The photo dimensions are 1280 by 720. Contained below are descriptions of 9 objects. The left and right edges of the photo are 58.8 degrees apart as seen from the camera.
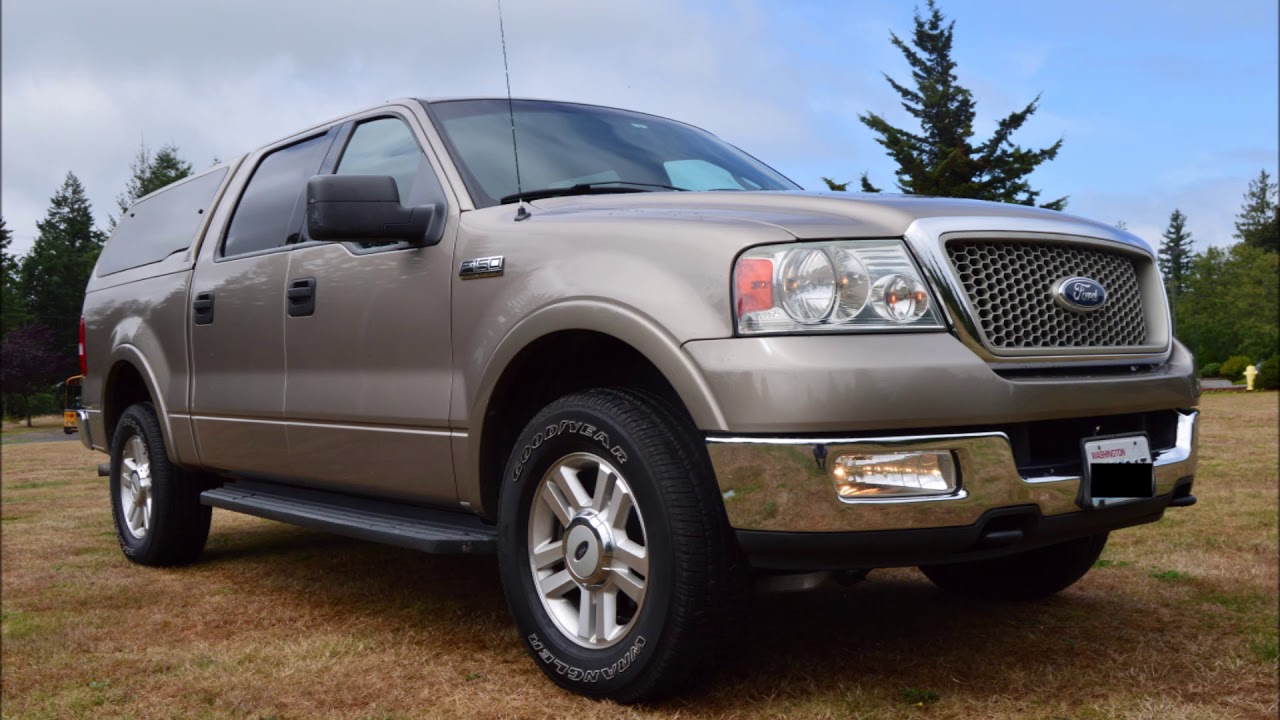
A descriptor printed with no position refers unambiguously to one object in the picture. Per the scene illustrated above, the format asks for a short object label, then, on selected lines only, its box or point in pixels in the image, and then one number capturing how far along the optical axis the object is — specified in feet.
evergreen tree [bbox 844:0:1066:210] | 79.87
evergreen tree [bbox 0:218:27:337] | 182.09
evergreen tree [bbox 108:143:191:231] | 173.06
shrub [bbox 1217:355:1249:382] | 146.51
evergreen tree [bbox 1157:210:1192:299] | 378.53
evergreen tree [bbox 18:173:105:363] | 197.57
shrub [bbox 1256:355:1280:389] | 102.12
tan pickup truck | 9.08
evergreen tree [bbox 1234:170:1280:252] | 282.56
